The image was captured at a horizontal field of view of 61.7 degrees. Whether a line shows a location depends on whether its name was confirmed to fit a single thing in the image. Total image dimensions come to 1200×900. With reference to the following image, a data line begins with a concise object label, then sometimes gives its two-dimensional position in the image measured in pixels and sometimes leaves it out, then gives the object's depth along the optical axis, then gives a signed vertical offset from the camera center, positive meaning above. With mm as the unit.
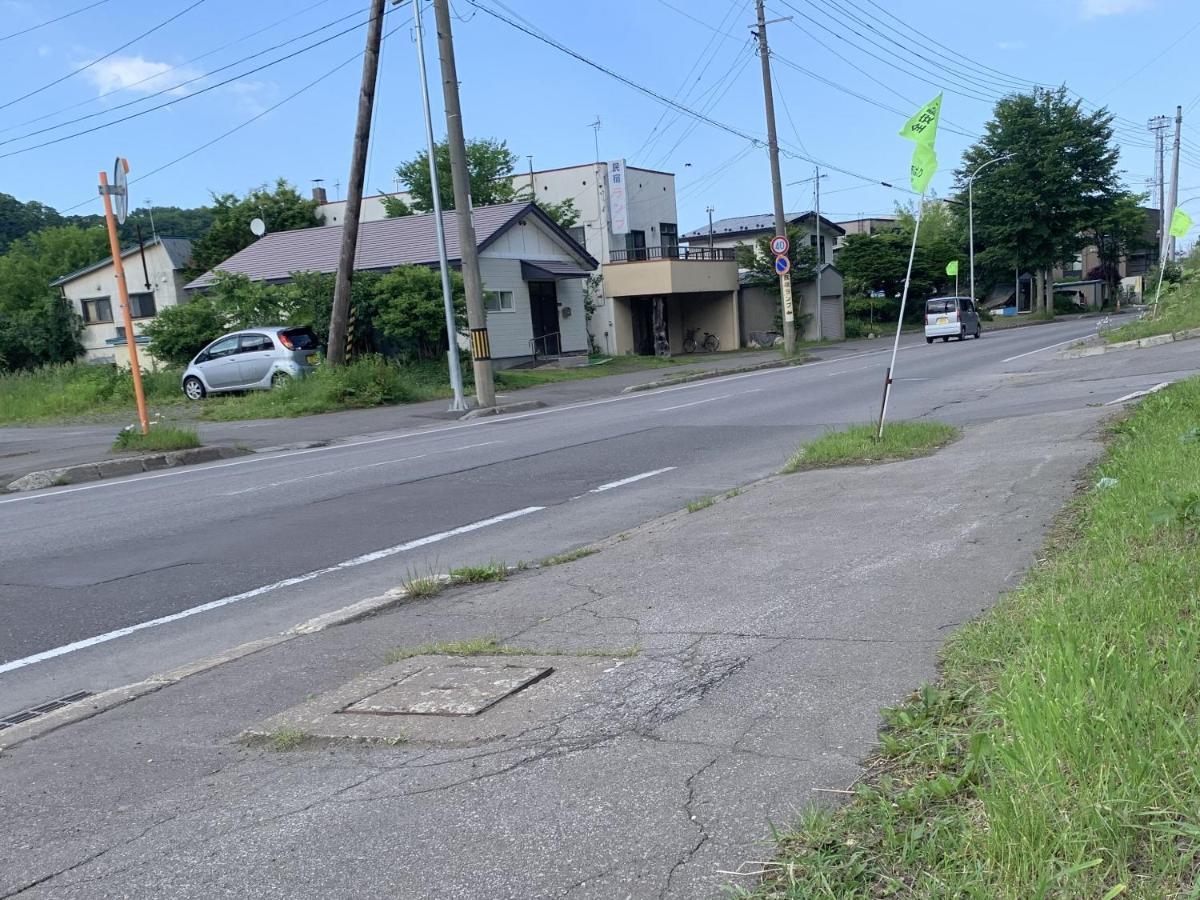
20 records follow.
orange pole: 14922 +968
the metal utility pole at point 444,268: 21688 +1475
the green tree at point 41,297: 44594 +3881
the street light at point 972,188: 54938 +5776
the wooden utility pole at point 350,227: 22906 +2710
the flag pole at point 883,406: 10127 -1087
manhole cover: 4234 -1555
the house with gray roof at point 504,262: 31812 +2466
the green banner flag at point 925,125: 9883 +1658
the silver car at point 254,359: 24531 -184
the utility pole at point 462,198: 21250 +2868
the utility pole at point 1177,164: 44719 +4798
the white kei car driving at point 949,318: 39500 -1062
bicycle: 43312 -1292
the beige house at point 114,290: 45219 +3280
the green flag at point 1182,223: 25969 +1234
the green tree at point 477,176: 45781 +7519
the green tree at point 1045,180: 55656 +5692
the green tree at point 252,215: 48312 +6722
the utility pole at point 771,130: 31828 +5554
